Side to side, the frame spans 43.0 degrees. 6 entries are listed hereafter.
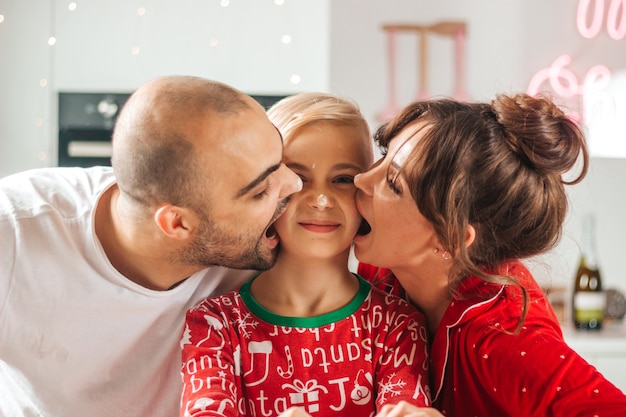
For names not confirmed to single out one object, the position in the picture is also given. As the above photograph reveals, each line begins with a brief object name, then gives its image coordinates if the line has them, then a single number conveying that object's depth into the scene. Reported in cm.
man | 120
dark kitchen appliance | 312
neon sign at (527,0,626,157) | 340
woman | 113
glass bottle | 274
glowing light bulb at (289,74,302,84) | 318
